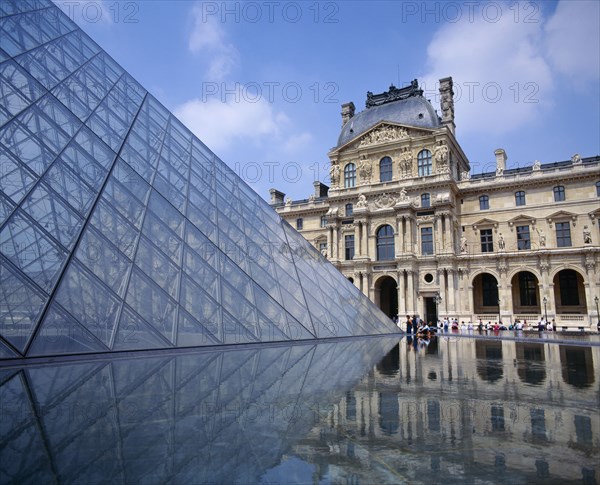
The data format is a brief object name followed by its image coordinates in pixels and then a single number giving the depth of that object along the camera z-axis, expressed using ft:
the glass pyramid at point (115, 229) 24.89
